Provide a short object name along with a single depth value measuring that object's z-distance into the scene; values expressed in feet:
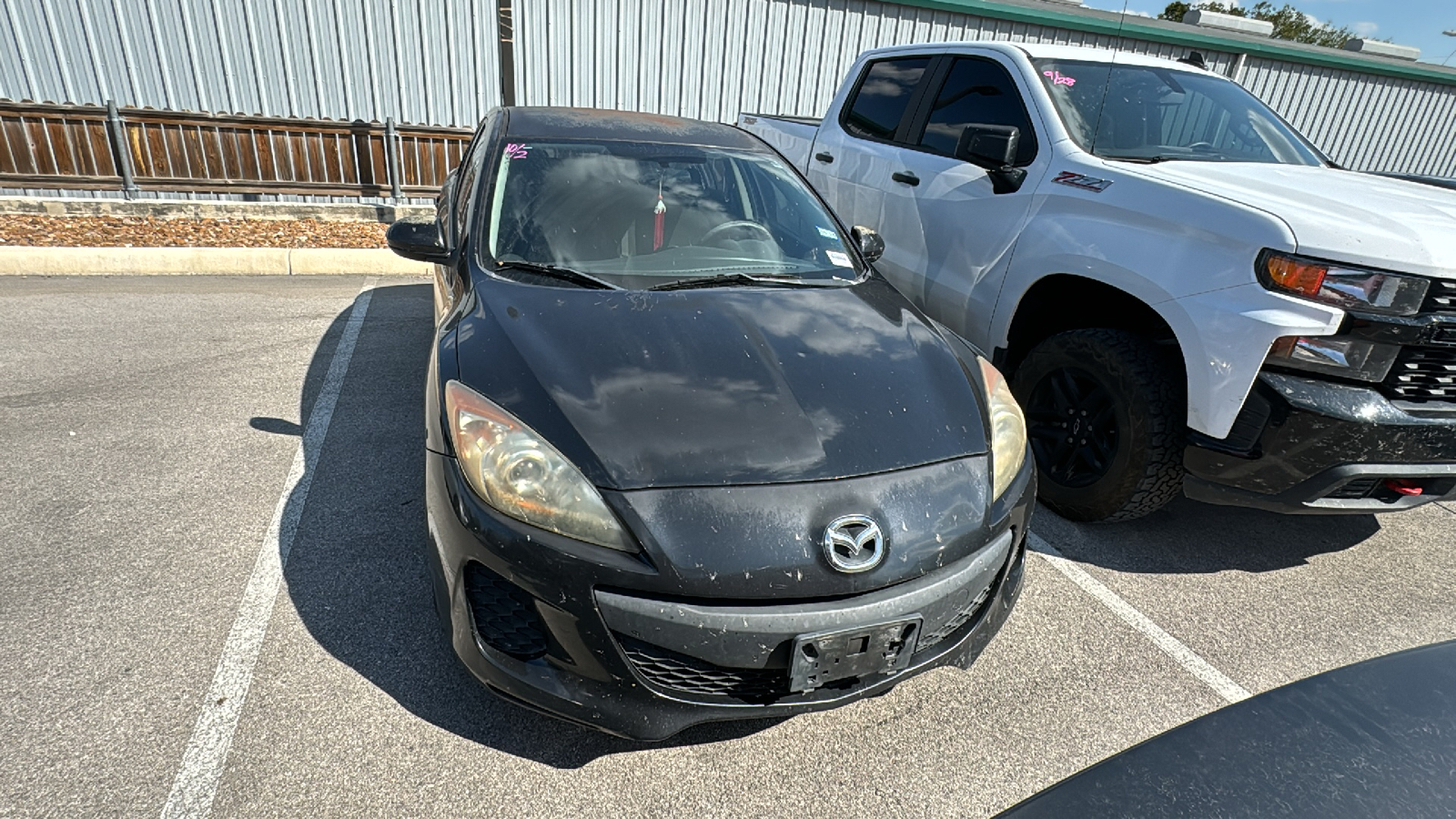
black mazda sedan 5.70
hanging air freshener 9.81
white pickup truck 8.20
